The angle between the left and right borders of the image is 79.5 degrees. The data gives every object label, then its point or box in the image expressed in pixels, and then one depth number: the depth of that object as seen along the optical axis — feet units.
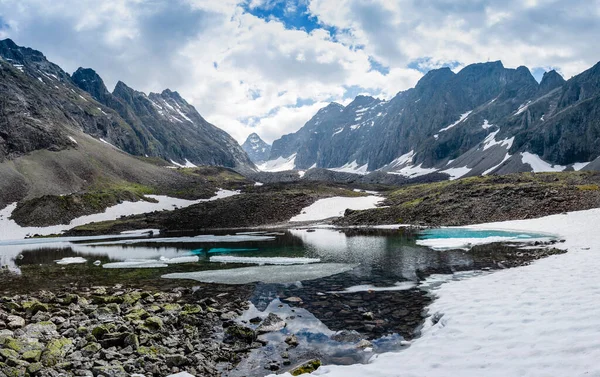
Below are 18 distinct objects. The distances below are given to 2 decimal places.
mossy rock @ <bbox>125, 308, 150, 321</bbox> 57.26
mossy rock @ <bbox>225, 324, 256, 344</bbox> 50.72
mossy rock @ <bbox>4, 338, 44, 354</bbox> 44.50
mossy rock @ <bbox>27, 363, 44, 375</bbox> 38.77
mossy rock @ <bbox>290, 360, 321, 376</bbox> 38.32
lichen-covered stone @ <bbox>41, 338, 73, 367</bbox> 42.17
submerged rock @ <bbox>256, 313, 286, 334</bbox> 54.07
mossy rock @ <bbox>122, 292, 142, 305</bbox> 69.62
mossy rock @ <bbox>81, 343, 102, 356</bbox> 44.83
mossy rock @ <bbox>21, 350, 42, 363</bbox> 41.96
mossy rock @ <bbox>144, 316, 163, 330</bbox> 54.19
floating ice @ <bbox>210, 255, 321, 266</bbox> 121.60
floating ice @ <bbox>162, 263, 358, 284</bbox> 92.56
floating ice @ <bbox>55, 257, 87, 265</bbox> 141.78
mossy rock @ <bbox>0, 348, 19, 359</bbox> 40.96
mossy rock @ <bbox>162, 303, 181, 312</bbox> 64.10
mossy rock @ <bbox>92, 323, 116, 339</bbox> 49.65
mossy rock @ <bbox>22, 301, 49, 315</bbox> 62.89
